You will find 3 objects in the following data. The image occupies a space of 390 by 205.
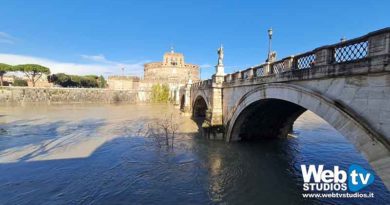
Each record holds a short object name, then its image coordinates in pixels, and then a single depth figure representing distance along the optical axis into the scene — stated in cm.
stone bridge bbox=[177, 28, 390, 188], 545
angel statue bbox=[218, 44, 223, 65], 1857
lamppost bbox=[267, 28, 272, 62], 1324
